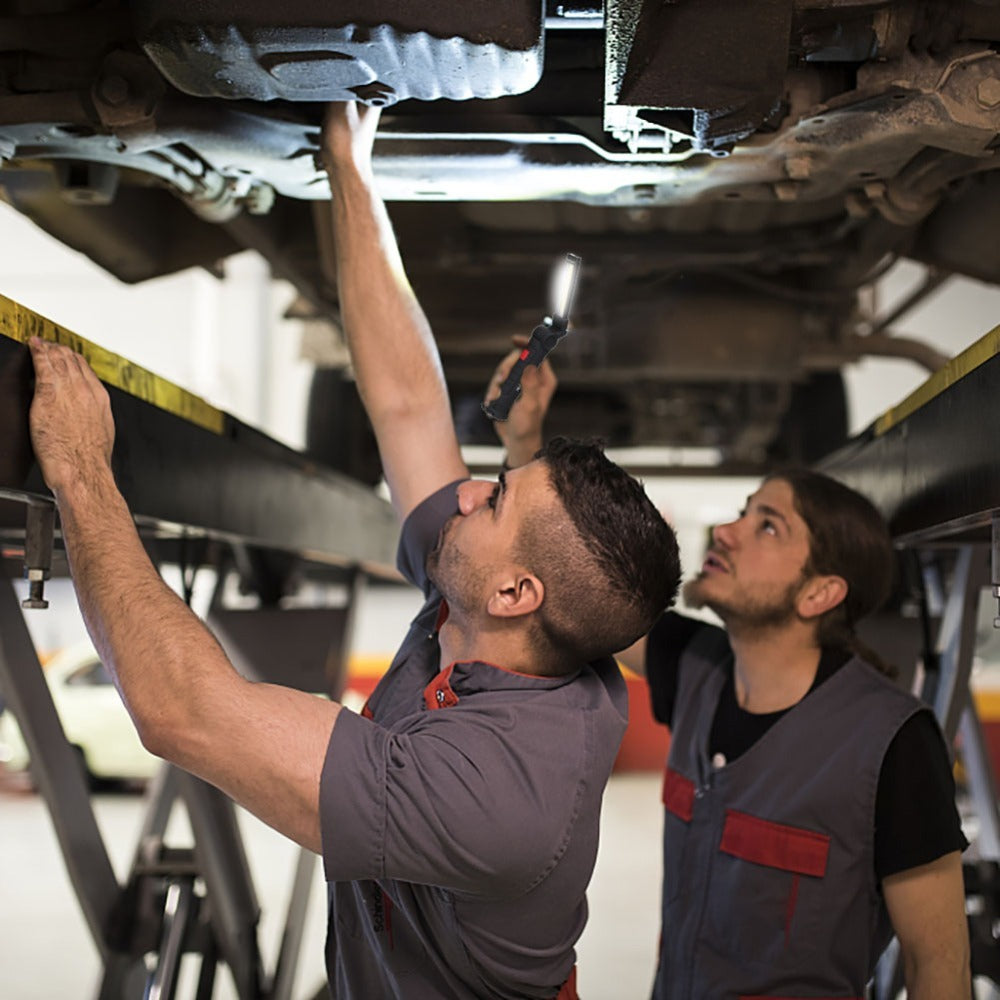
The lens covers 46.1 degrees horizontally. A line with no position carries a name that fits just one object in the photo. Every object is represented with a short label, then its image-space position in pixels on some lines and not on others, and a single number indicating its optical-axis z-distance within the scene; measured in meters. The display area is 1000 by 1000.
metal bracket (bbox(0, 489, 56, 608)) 1.45
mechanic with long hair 1.84
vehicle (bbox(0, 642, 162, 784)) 7.34
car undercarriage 1.38
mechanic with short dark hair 1.31
